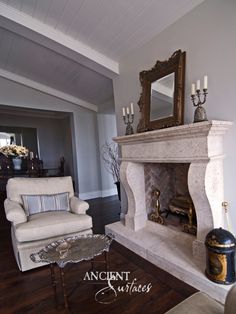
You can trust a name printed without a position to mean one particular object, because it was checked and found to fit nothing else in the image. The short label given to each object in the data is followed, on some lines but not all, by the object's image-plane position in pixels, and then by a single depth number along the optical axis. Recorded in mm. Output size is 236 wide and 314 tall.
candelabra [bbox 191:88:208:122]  1933
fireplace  1854
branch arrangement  5468
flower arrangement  5289
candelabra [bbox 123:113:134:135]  2975
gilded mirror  2296
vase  5066
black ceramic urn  1648
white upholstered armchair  2129
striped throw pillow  2551
